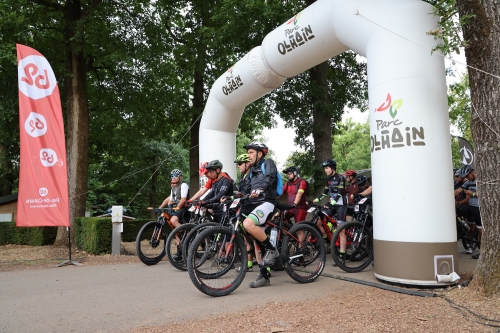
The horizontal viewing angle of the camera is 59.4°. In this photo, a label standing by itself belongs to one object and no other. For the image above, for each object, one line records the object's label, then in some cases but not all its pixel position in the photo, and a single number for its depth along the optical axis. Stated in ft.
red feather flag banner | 27.58
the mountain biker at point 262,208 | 18.79
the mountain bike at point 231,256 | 17.40
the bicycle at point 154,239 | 26.91
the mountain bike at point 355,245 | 22.75
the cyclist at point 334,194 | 27.09
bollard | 32.07
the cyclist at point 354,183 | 28.84
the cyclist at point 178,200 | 27.68
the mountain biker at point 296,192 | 27.88
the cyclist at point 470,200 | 29.71
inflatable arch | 18.31
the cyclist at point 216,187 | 23.82
